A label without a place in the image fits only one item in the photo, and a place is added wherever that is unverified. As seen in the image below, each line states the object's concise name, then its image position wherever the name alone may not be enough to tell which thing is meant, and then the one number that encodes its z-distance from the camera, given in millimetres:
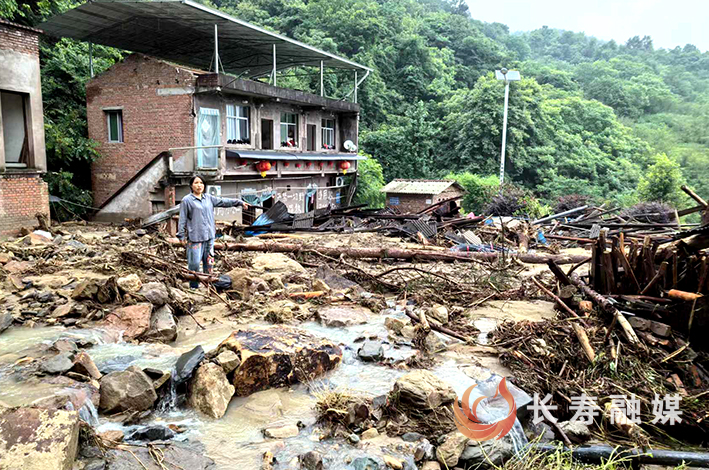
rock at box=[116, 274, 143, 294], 7624
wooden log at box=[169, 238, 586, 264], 12297
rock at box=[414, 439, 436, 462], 4336
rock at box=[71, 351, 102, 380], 5270
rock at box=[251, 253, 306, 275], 11172
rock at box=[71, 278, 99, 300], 7566
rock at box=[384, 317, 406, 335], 7504
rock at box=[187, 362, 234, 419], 4957
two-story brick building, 17844
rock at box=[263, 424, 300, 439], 4594
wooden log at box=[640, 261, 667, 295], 6941
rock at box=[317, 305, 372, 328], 7828
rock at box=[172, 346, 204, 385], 5172
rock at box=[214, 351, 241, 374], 5316
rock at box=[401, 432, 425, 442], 4597
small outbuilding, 25531
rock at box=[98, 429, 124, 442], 4129
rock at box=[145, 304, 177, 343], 6852
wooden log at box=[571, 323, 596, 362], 6023
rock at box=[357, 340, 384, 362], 6430
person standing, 8656
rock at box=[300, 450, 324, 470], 4069
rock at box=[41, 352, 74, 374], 5270
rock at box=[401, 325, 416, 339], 7344
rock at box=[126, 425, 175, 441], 4312
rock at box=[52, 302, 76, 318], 7223
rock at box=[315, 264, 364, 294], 9938
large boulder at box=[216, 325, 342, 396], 5406
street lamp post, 27028
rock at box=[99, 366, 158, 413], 4770
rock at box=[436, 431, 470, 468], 4312
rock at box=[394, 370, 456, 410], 4980
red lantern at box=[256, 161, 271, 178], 20922
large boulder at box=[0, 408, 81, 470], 3426
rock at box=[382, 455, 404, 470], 4148
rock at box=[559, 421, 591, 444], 4879
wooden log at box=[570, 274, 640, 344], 6352
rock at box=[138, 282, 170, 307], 7594
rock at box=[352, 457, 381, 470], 4117
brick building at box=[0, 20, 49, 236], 13883
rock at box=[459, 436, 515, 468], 4297
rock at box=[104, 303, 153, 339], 6852
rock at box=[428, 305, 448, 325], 7940
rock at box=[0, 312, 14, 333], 6711
